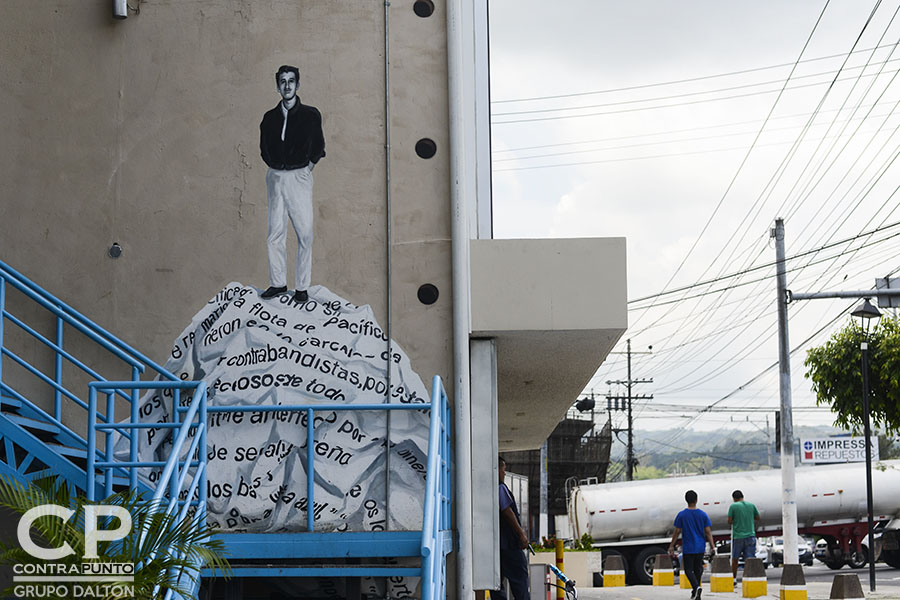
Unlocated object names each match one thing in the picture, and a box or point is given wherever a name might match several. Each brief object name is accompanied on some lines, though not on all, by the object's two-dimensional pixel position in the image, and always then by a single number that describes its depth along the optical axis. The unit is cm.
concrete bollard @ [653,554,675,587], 2611
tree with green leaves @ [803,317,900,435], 2052
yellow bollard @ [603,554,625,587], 2806
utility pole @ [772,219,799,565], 2148
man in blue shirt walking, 1619
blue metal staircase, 711
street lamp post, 1902
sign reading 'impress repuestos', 4141
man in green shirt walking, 2034
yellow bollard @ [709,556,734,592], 2023
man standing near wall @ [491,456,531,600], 1185
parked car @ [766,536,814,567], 3803
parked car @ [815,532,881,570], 3259
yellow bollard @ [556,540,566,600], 1588
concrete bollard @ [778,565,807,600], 1653
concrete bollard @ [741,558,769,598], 1838
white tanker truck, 3175
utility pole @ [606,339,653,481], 5988
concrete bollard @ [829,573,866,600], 1633
